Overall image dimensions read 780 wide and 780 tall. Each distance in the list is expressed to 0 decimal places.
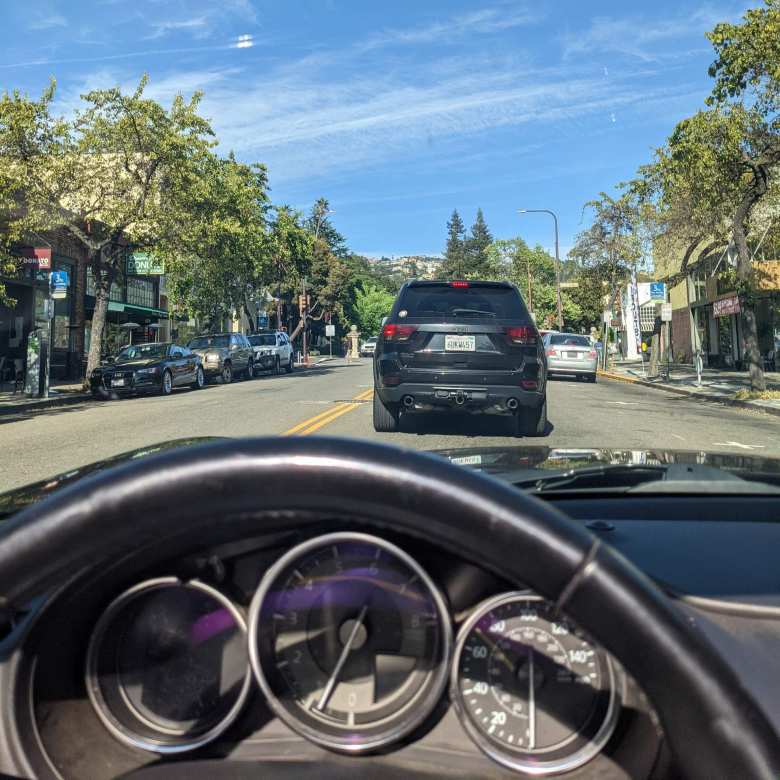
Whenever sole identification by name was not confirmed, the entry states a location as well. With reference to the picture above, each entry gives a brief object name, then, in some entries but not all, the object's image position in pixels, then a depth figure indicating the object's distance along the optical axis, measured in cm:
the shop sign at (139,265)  3353
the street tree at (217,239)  2509
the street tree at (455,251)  11325
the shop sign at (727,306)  2059
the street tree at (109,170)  2148
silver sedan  2625
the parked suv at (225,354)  2775
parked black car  2086
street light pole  4510
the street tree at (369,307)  10572
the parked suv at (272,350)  3326
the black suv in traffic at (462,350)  899
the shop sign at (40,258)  1878
